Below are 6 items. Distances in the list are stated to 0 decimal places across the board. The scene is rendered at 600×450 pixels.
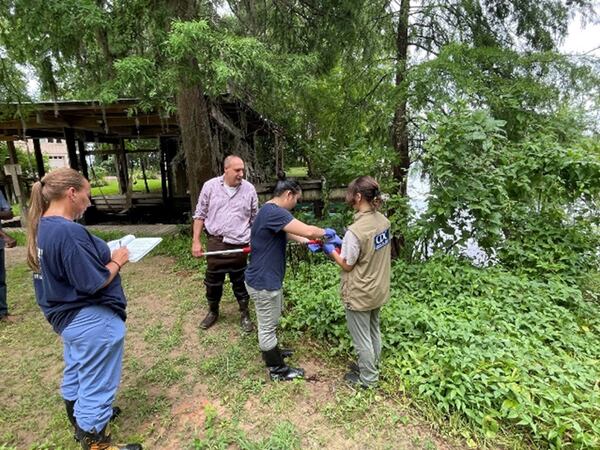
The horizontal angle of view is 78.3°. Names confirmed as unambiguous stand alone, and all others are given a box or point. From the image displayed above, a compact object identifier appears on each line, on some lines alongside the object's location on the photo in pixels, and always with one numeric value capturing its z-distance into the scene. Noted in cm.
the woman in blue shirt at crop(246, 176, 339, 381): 247
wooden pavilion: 694
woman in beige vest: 231
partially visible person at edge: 367
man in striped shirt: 331
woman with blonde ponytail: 178
